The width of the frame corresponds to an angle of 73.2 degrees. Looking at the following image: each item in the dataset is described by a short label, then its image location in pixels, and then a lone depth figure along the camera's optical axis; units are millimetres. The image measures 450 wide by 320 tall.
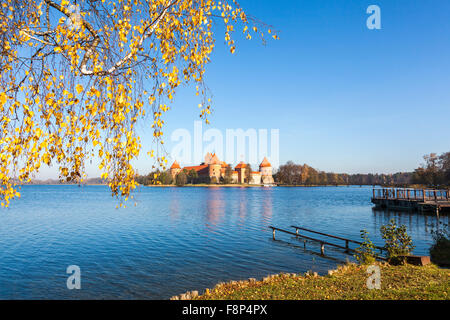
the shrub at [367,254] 13243
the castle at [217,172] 193500
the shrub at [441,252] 13281
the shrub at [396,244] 13344
